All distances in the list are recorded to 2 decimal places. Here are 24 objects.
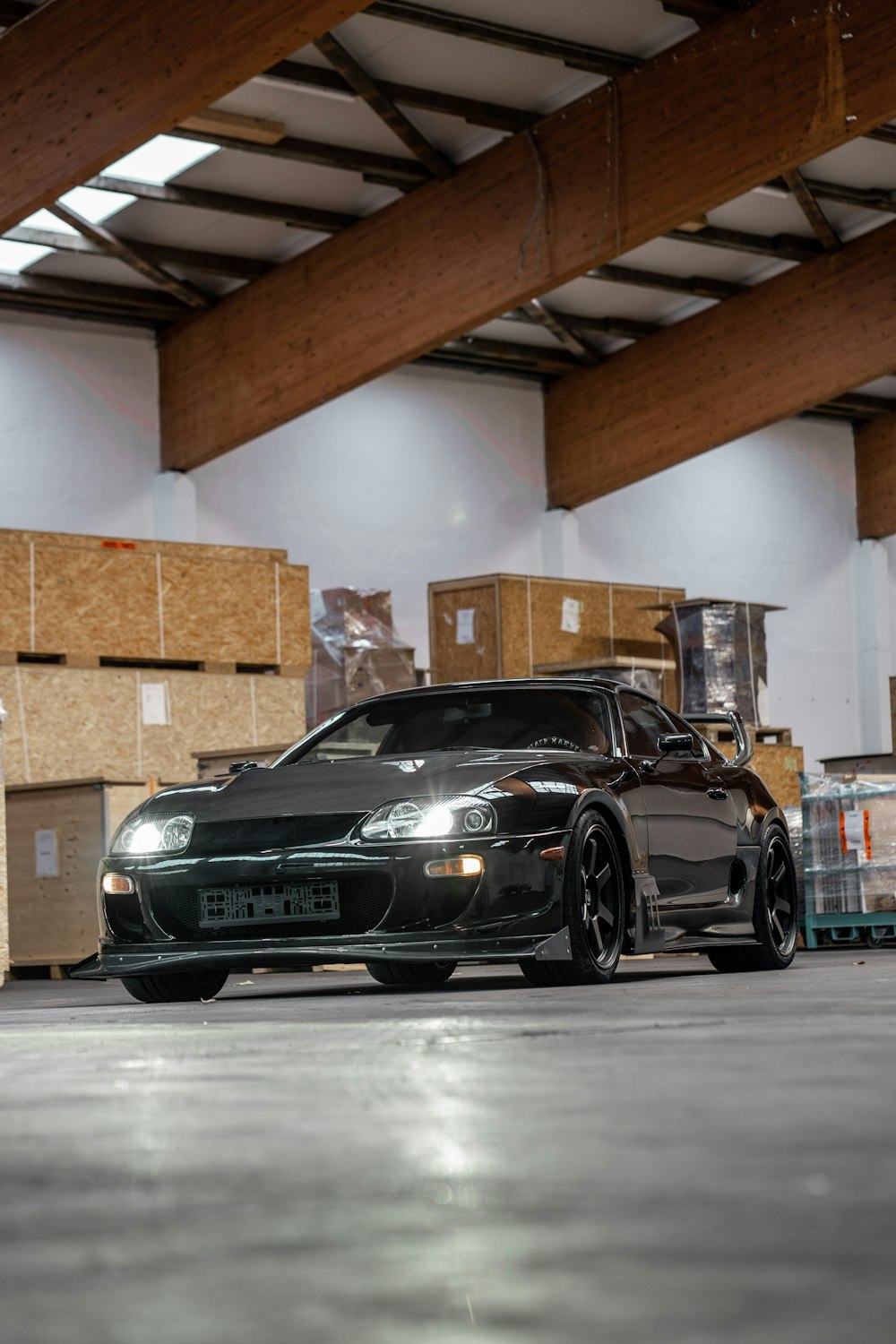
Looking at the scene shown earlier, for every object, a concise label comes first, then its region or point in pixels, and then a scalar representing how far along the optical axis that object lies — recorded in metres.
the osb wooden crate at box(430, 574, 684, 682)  18.97
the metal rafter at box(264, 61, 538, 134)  16.89
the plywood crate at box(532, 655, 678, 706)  17.69
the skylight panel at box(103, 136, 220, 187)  18.08
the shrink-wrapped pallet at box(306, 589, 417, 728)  18.81
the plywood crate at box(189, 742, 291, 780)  13.94
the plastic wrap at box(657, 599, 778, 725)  19.62
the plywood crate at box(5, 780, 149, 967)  13.36
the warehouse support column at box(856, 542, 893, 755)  28.48
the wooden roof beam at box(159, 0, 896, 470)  15.57
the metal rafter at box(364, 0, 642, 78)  16.09
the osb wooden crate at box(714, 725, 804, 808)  18.70
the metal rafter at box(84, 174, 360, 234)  18.70
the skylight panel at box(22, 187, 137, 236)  18.97
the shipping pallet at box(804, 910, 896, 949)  14.19
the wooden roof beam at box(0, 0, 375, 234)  13.09
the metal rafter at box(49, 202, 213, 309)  19.19
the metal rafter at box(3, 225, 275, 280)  19.78
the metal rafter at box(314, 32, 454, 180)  16.52
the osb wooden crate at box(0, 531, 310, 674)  14.94
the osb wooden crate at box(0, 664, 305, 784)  14.87
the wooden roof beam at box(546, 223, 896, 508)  21.62
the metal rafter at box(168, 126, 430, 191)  18.22
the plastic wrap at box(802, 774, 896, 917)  14.19
